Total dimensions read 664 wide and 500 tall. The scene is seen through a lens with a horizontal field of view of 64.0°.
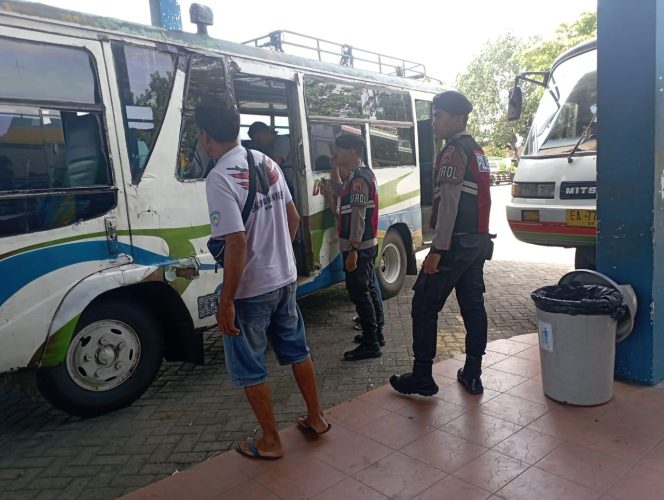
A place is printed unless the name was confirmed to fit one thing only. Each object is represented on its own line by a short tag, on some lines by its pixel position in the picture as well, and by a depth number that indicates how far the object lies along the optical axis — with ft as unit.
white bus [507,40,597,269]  16.80
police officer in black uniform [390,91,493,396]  10.78
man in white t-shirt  8.57
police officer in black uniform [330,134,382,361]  14.87
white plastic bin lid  11.19
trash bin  10.48
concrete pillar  10.73
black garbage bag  10.40
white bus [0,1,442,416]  10.65
